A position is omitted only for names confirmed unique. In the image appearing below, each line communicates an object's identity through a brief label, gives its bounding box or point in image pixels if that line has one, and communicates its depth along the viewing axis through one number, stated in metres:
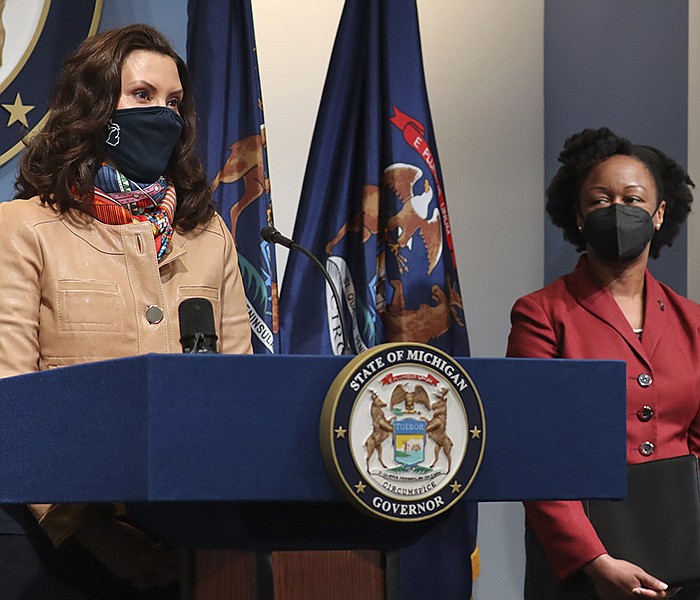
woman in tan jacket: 3.86
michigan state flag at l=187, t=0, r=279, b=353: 6.45
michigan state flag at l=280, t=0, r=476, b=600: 6.88
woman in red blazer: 5.26
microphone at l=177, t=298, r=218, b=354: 3.09
